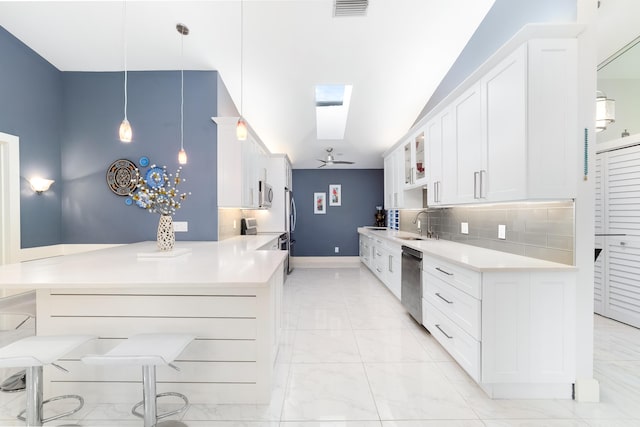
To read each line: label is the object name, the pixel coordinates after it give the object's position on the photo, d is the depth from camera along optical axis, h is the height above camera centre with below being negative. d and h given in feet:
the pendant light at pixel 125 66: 7.36 +5.46
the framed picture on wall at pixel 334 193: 25.32 +1.81
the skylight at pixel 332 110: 16.94 +6.34
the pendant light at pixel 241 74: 9.07 +5.78
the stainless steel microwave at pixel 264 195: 16.02 +1.12
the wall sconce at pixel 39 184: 11.02 +1.10
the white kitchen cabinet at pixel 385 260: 13.88 -2.49
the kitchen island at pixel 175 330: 6.33 -2.40
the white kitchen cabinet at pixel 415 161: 13.39 +2.57
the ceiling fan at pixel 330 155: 19.72 +4.31
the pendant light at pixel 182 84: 10.56 +5.30
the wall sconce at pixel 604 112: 9.14 +3.20
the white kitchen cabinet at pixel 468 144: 8.65 +2.14
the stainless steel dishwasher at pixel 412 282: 10.65 -2.50
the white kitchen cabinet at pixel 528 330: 6.61 -2.49
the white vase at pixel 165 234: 8.49 -0.55
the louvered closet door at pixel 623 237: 10.52 -0.68
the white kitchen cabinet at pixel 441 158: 10.35 +2.09
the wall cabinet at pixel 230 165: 12.40 +2.02
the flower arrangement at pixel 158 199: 7.98 +0.41
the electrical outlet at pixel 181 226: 12.42 -0.48
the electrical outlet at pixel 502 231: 9.02 -0.47
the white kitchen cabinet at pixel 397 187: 16.28 +1.69
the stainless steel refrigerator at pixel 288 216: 20.30 -0.09
